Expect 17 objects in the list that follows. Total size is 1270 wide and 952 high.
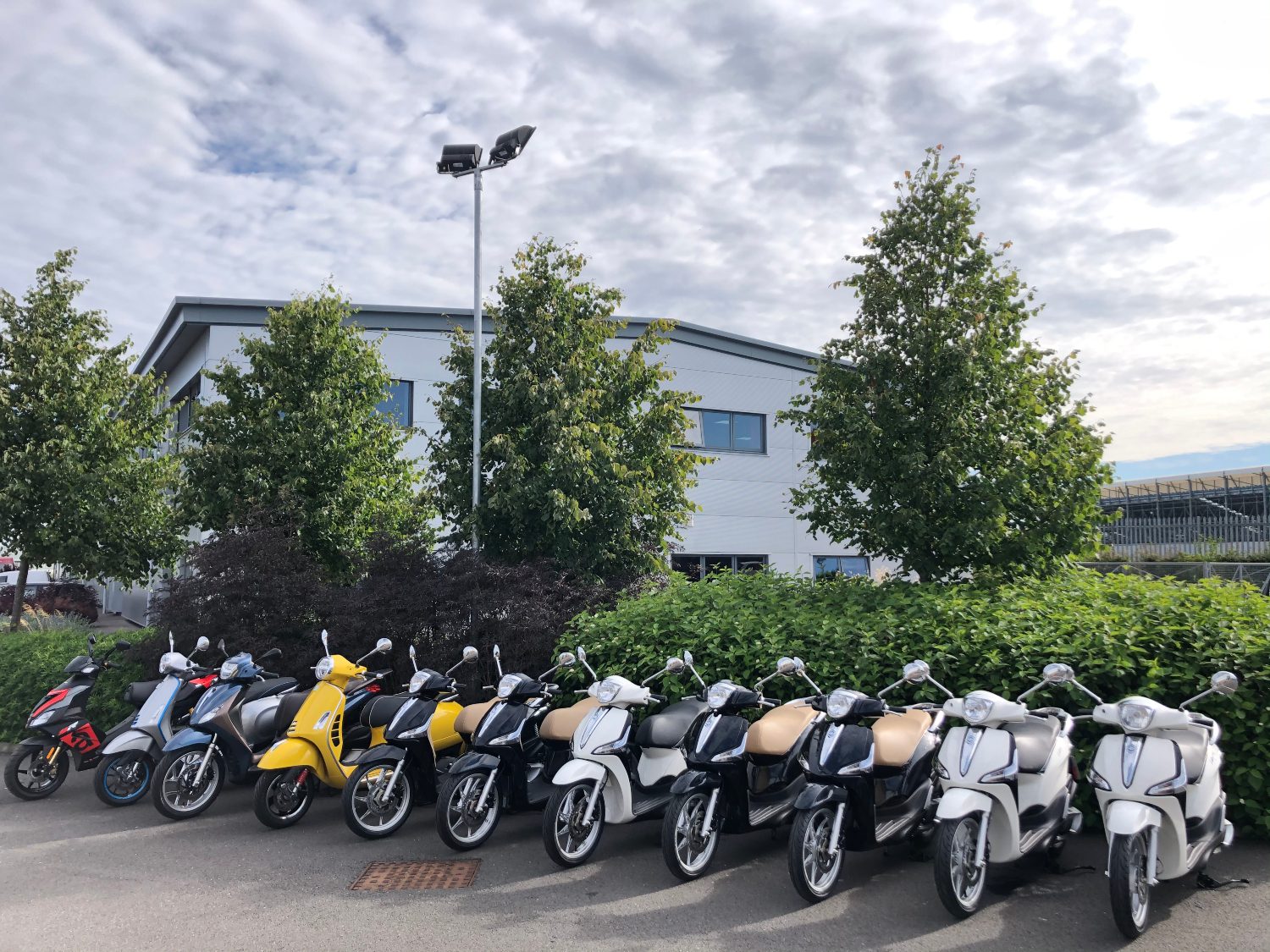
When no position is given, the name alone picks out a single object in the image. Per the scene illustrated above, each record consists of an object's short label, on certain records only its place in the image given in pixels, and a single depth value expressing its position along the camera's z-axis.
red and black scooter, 8.07
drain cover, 5.64
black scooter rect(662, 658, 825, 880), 5.50
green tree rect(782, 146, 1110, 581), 9.24
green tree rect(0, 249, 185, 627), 13.05
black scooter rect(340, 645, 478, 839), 6.59
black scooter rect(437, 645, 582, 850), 6.20
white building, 23.31
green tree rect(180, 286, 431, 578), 11.97
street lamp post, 11.95
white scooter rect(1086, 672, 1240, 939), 4.38
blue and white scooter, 7.68
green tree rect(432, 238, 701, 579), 11.09
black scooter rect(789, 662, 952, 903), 5.03
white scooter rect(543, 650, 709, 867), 5.77
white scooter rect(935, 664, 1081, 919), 4.62
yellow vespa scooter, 6.88
